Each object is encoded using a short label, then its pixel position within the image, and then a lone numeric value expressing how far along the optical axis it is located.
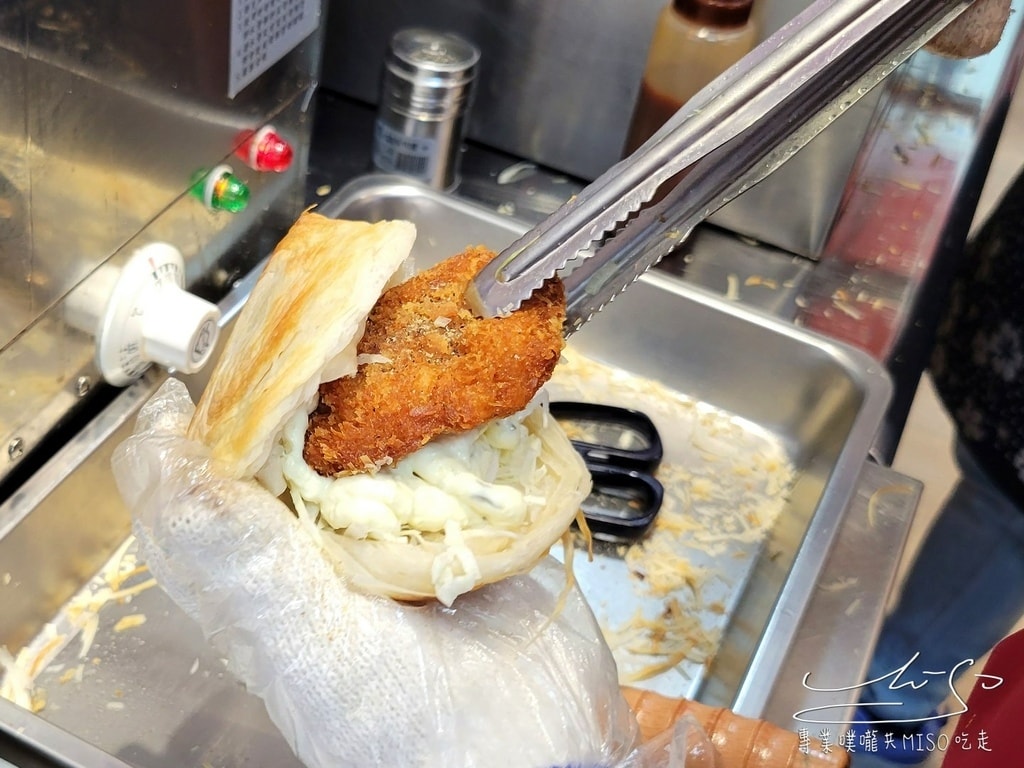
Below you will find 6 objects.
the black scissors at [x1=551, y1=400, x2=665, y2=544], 0.92
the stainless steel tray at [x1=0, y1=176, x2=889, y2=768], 0.75
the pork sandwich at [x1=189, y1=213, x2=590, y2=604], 0.52
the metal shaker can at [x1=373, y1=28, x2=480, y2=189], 1.10
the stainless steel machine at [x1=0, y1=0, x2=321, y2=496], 0.64
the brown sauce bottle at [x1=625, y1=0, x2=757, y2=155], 1.03
